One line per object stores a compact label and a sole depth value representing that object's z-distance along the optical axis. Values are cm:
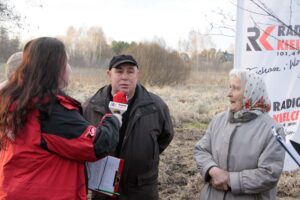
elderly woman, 293
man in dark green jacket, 338
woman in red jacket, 231
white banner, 505
